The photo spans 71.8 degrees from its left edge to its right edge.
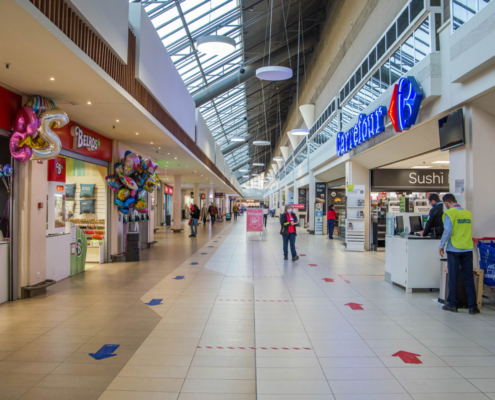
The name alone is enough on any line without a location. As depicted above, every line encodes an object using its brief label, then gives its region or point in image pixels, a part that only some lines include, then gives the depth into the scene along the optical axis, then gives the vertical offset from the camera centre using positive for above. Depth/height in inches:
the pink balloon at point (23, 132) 195.5 +41.8
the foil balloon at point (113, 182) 331.9 +21.4
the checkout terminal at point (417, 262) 223.5 -39.1
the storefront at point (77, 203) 255.1 +0.7
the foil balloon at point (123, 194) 340.2 +9.6
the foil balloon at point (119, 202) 342.3 +1.7
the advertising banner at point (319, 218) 672.4 -28.9
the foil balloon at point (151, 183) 368.5 +22.2
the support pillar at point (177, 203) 703.1 +1.2
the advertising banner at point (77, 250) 276.7 -38.7
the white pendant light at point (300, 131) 623.7 +132.5
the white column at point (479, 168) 204.2 +21.1
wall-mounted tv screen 210.5 +47.2
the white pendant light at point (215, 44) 358.0 +170.6
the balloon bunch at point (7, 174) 194.1 +16.9
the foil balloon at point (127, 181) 336.5 +22.3
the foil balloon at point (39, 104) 204.4 +60.9
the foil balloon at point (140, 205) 354.9 -1.5
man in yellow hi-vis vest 182.4 -25.3
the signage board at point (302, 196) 962.4 +20.9
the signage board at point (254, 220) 562.3 -27.4
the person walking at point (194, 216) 618.2 -22.6
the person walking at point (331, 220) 595.4 -29.1
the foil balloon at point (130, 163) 343.3 +40.9
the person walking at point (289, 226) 347.6 -23.0
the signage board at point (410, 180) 463.5 +33.0
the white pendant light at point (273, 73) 393.4 +153.9
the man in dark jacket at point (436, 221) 227.3 -11.9
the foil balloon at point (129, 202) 346.0 +1.7
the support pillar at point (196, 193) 929.8 +28.9
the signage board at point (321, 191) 709.3 +25.7
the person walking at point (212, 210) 894.5 -18.5
